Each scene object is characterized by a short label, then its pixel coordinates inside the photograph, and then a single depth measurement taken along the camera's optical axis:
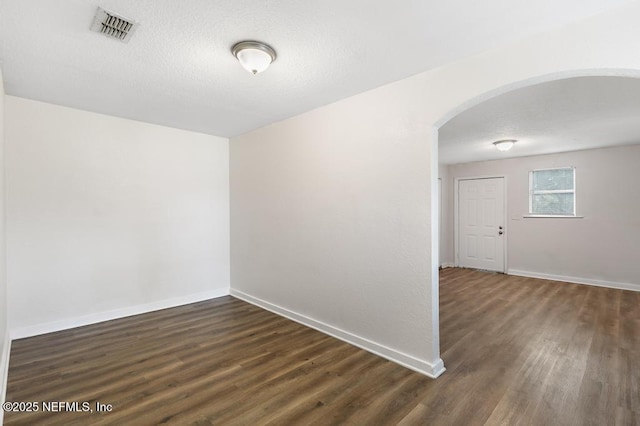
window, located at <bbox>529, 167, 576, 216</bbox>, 5.71
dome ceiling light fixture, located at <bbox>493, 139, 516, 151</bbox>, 4.80
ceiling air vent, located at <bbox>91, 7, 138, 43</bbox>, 1.82
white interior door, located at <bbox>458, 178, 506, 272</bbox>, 6.50
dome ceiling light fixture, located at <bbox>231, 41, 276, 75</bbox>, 2.10
